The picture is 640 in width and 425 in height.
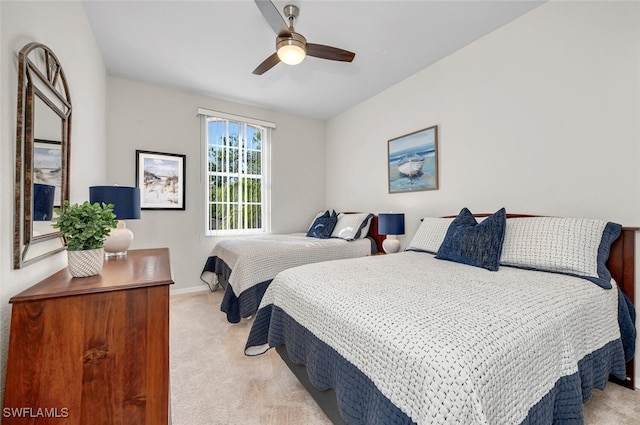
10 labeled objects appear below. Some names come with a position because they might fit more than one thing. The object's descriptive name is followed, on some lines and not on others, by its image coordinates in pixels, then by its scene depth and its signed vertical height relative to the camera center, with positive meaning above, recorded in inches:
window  159.3 +25.2
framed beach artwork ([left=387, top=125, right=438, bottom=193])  121.8 +24.8
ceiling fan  73.7 +53.0
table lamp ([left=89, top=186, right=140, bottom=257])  76.2 +2.7
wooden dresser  36.1 -19.1
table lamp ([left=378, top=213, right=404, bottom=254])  125.9 -5.8
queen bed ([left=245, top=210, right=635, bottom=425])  34.5 -17.6
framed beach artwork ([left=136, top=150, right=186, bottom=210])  138.8 +19.1
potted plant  47.3 -3.2
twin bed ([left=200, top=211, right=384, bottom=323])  104.7 -16.5
